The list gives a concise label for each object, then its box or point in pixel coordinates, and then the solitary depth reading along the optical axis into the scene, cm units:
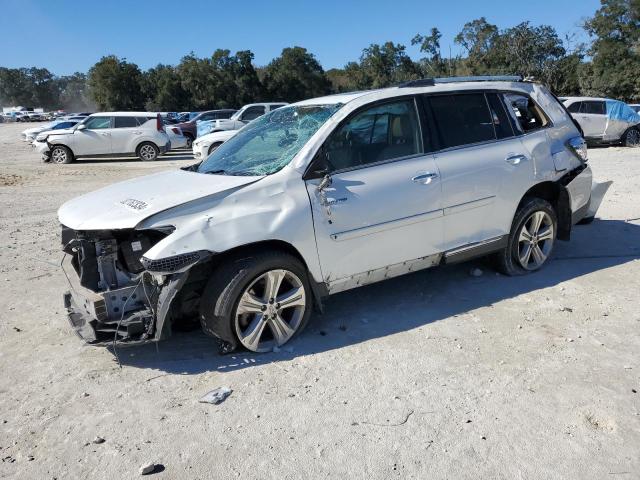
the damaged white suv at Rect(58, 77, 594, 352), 371
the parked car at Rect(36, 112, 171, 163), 1911
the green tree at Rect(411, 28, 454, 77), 6725
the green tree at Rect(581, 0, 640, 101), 4325
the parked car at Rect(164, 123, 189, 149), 2084
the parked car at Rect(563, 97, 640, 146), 1745
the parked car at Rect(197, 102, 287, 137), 2016
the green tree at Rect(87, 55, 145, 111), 6438
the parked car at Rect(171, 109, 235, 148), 2449
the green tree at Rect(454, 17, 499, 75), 5871
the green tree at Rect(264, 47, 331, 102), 6881
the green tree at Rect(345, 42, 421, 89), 7138
